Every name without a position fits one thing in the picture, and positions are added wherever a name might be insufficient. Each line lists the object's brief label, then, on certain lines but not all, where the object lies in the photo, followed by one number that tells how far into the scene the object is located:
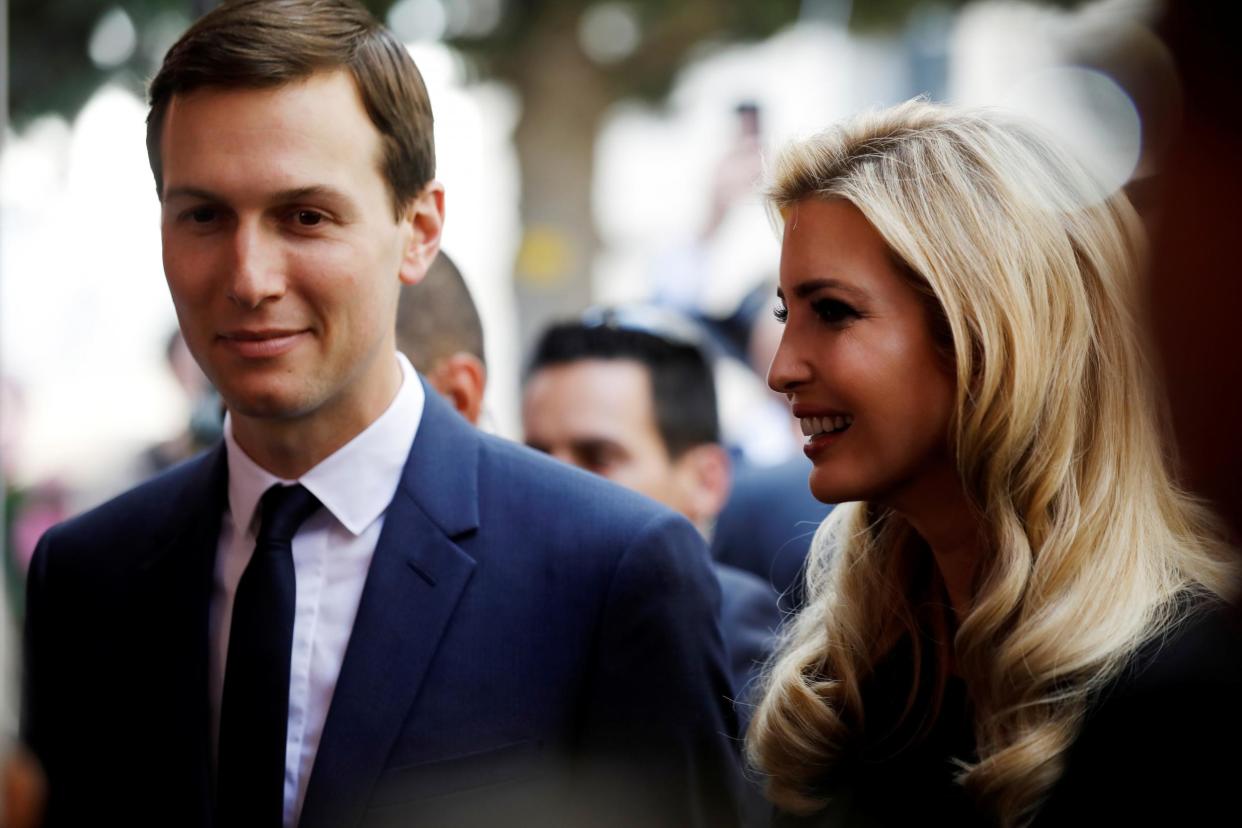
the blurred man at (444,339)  3.00
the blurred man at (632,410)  3.52
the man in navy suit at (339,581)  1.94
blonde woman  1.66
